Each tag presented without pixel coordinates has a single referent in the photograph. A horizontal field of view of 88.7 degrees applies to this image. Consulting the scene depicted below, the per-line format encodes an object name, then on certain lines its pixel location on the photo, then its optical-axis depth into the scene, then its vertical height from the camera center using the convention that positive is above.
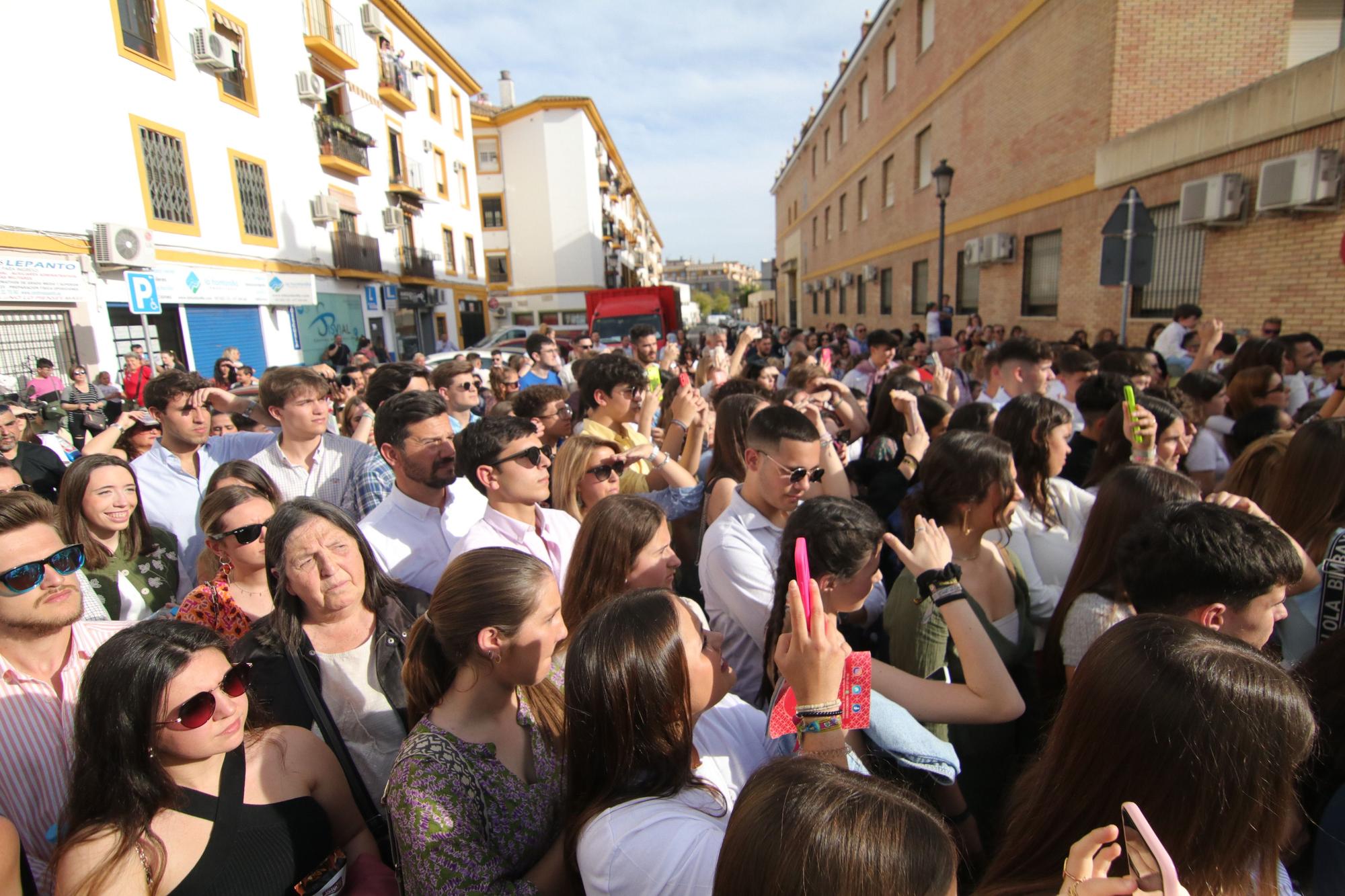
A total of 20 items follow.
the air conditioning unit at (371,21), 22.31 +10.08
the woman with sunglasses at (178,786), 1.53 -1.06
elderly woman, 2.12 -0.99
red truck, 16.45 +0.30
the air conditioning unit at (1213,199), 8.48 +1.28
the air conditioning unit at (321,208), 18.61 +3.45
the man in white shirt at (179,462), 3.72 -0.69
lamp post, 12.87 +2.47
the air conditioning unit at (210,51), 14.28 +6.01
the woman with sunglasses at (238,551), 2.63 -0.83
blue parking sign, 8.51 +0.63
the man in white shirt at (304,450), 3.81 -0.64
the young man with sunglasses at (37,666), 1.93 -0.97
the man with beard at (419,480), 3.08 -0.67
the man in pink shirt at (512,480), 2.96 -0.65
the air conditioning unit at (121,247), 11.59 +1.65
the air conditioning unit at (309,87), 18.14 +6.53
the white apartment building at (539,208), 37.53 +6.56
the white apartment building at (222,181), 10.98 +3.45
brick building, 8.02 +2.50
